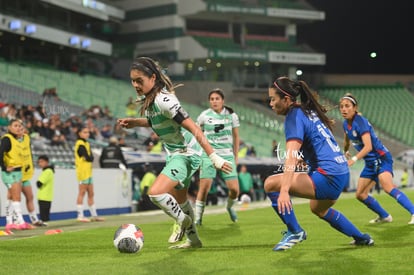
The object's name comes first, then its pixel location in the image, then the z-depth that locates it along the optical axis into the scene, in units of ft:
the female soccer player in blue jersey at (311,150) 25.42
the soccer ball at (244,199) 80.51
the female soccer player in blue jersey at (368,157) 39.55
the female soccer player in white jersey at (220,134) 43.98
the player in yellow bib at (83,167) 56.44
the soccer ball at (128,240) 27.94
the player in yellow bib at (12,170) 48.11
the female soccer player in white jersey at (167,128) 26.17
